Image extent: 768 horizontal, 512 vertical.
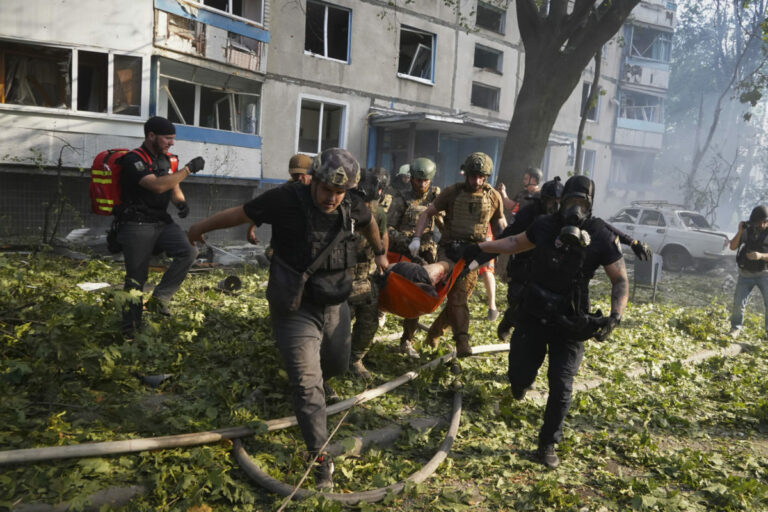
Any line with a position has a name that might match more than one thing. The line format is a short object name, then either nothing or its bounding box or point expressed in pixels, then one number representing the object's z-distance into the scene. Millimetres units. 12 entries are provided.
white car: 15609
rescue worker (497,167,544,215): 8594
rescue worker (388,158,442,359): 5926
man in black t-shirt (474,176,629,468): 3777
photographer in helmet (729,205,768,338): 8000
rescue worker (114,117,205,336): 4777
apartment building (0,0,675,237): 12539
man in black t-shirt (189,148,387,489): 3199
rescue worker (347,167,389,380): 4516
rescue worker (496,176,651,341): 5512
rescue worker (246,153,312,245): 6301
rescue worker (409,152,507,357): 5449
